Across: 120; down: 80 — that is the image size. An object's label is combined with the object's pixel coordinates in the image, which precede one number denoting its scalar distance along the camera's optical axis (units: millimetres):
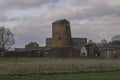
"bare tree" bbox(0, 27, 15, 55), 160750
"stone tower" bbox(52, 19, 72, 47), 156250
